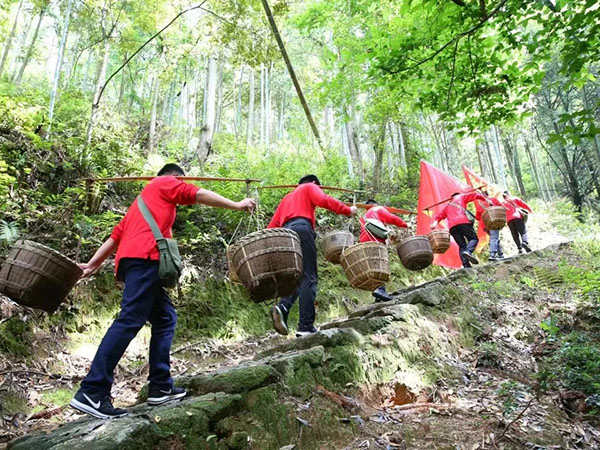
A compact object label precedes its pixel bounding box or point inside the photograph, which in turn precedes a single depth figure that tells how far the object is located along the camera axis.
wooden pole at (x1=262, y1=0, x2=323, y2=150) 6.42
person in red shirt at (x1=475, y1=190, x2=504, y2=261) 8.91
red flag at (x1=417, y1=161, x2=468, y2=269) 10.01
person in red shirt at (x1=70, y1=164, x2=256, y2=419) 2.40
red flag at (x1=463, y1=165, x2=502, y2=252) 10.03
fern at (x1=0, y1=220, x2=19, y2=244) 4.25
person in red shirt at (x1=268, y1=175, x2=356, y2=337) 4.25
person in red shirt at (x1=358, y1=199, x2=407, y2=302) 6.06
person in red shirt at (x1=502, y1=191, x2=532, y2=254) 9.77
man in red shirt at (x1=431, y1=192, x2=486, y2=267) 8.19
